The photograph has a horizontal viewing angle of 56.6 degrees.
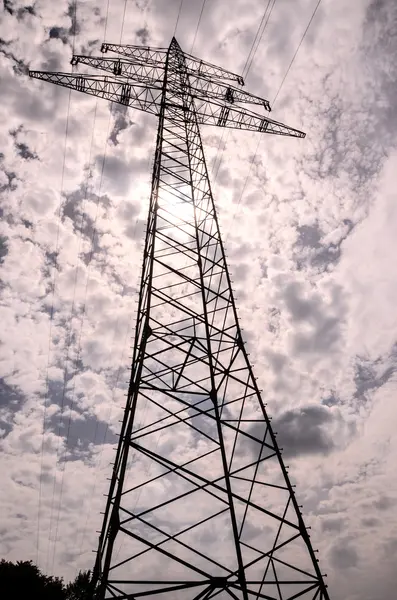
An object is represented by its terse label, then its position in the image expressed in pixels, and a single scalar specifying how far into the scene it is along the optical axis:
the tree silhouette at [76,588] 42.96
